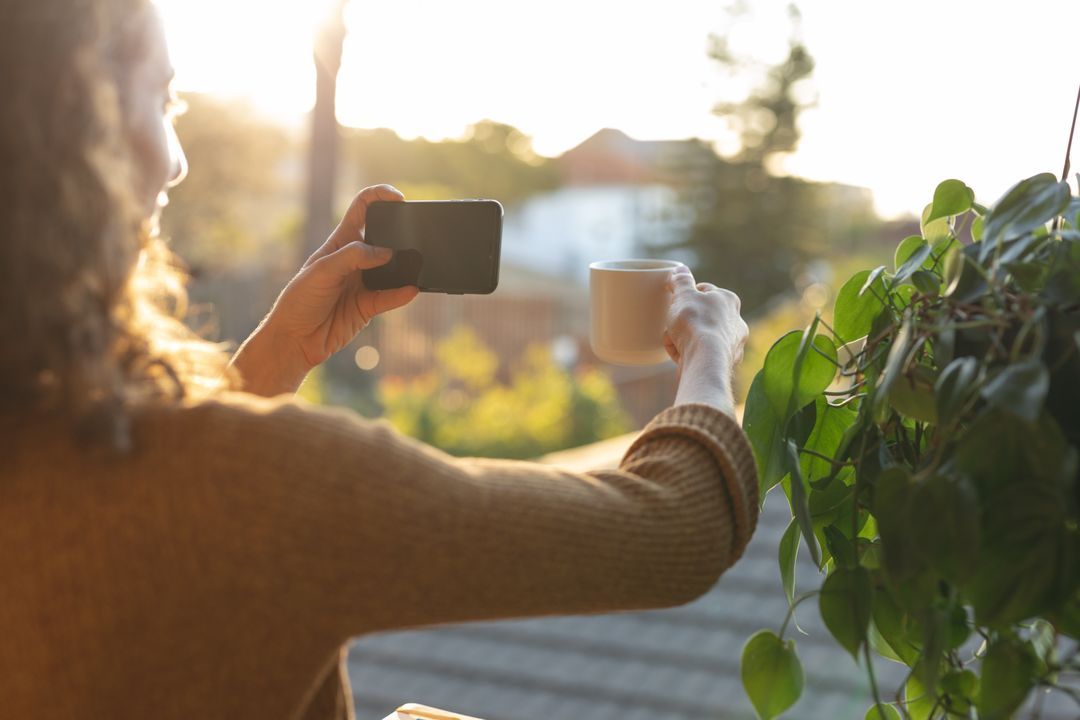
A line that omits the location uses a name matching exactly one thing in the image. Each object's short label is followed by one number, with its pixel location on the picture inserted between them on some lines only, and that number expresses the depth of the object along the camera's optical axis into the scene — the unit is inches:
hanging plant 22.9
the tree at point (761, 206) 442.6
